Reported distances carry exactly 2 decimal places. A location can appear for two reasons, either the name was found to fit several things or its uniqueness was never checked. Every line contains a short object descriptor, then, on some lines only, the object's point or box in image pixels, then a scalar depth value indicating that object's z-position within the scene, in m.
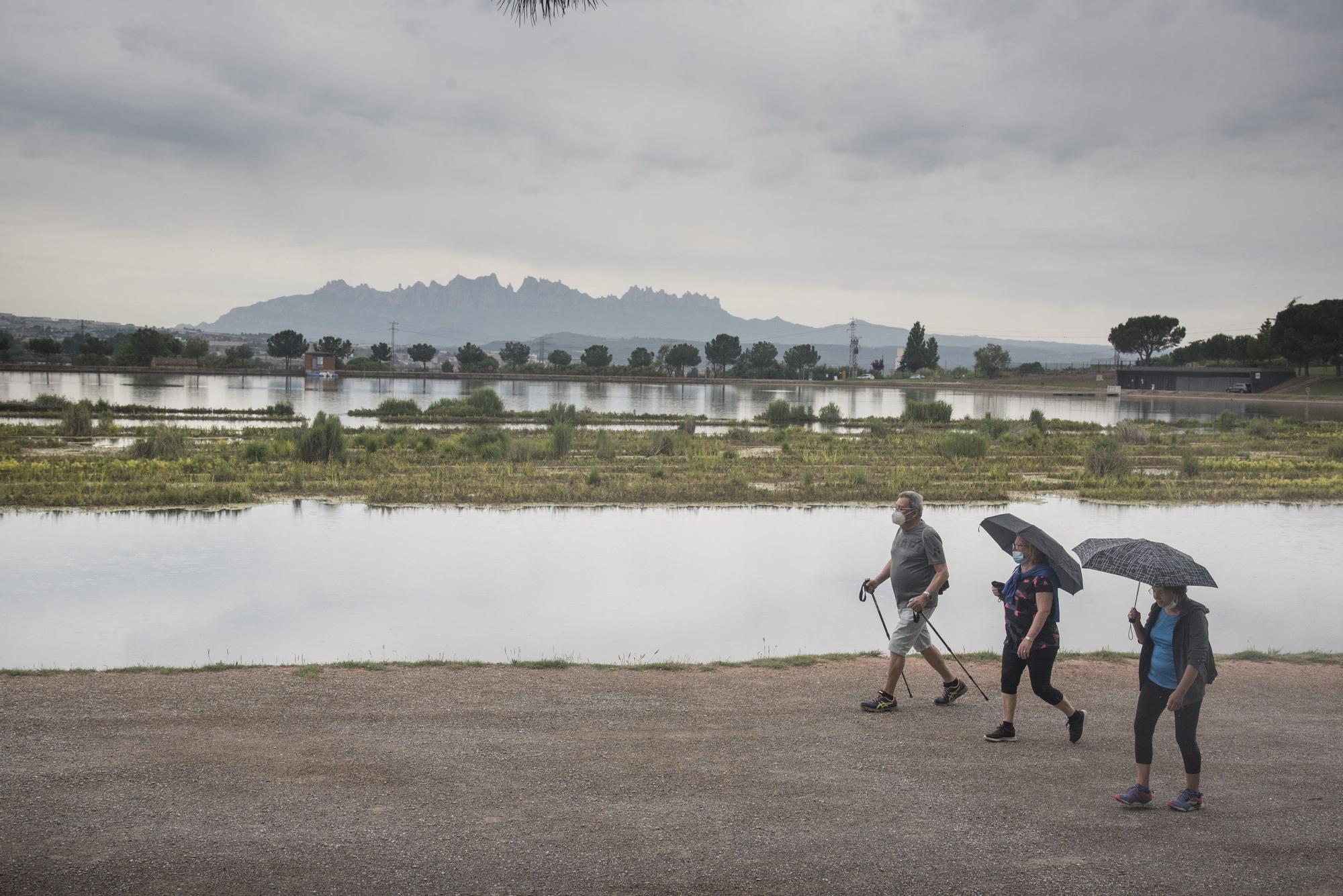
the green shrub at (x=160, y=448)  28.22
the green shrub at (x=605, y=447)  31.69
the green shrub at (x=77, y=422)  35.19
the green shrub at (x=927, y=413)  50.97
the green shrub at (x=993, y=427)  40.56
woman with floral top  7.06
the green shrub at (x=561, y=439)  32.19
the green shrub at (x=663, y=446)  33.38
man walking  7.88
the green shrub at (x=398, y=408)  51.37
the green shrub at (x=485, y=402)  53.31
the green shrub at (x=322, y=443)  28.62
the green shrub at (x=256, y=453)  28.00
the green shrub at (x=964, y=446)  33.25
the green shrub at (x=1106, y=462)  28.84
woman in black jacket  6.04
